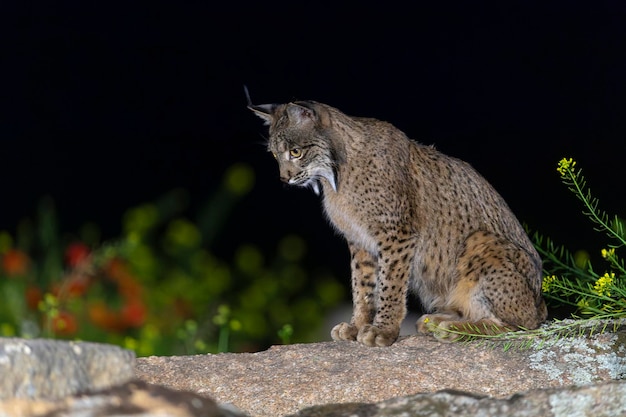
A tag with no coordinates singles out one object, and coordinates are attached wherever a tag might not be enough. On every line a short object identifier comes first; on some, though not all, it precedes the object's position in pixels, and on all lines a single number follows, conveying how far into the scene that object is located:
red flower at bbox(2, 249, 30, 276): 14.42
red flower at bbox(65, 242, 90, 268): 13.55
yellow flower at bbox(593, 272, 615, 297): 10.10
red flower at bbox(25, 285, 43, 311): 13.84
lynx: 11.77
